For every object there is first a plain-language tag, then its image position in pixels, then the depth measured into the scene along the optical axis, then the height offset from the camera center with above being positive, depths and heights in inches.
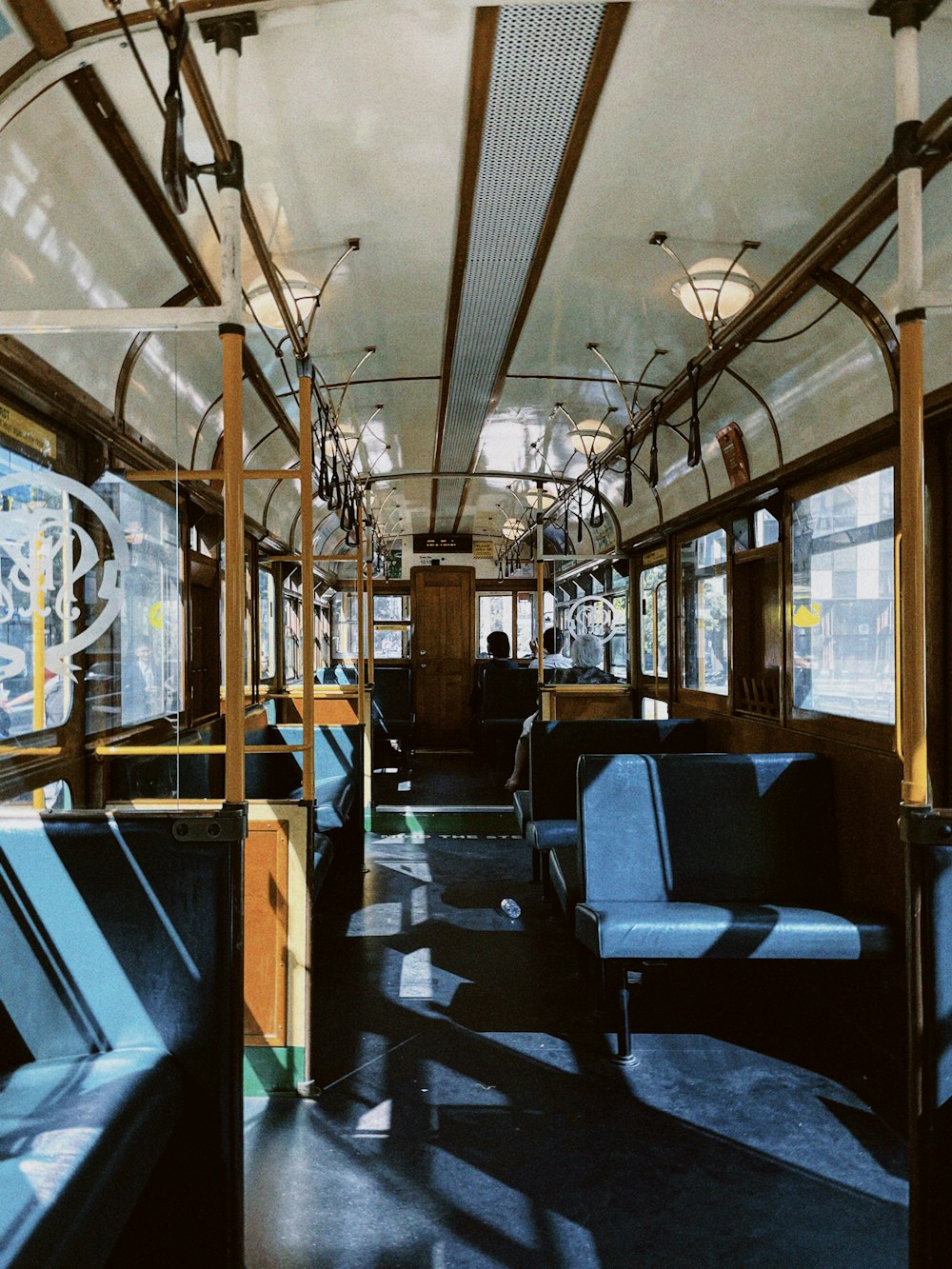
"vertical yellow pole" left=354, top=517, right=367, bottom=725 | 245.3 -0.2
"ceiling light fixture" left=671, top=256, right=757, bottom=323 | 148.1 +60.2
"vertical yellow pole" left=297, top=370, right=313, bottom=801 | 124.3 +10.8
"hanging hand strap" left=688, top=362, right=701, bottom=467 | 165.8 +37.5
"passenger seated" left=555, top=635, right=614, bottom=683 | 364.5 -10.0
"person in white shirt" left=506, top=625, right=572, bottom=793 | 261.0 -9.5
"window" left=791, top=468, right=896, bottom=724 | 142.3 +6.6
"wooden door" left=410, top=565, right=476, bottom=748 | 511.5 -5.2
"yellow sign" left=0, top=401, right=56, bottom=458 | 106.6 +27.0
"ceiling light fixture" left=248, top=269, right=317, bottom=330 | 149.0 +59.4
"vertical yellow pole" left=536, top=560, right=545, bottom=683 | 270.8 +12.7
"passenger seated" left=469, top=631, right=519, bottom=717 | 462.6 -9.6
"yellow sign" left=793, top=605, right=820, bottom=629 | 167.1 +4.4
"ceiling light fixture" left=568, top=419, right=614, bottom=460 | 257.8 +61.4
